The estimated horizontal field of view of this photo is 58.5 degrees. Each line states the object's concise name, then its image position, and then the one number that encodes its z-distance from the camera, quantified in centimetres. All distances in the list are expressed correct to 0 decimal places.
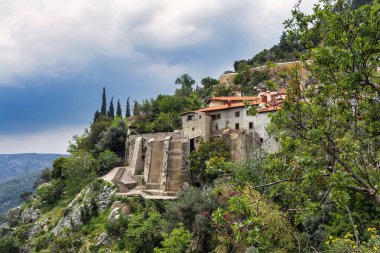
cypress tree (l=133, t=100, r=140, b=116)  6614
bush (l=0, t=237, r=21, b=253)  3859
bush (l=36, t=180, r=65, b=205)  4838
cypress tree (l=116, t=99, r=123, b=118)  8620
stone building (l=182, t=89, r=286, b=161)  3762
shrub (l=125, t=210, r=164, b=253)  2836
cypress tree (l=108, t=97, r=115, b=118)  8534
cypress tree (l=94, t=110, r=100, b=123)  8308
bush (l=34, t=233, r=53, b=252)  3553
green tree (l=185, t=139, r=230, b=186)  3700
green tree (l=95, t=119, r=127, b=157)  5444
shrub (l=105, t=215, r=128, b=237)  3152
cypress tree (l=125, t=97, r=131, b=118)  8638
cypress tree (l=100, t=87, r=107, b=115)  8491
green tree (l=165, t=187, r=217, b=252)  2578
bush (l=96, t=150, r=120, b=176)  4791
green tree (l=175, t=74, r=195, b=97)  8375
